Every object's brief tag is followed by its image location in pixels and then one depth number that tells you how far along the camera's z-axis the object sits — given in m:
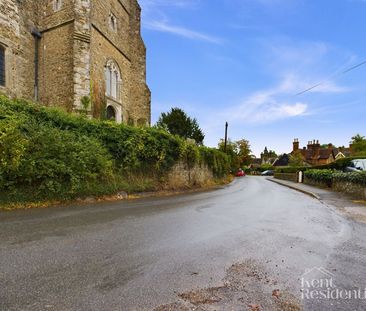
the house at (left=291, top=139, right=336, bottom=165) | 63.75
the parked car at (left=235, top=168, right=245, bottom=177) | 48.21
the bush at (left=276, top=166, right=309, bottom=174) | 34.60
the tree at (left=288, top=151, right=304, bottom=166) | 52.08
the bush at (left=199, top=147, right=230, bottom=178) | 19.86
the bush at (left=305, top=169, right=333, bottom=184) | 17.37
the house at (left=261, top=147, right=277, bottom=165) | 97.81
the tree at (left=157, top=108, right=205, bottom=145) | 39.57
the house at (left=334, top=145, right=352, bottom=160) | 67.70
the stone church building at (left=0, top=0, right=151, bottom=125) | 16.47
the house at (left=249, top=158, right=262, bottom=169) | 98.58
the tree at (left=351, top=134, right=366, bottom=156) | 60.37
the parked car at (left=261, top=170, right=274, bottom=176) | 61.12
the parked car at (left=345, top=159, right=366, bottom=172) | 16.58
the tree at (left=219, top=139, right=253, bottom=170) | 57.77
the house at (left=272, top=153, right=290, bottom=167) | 72.81
